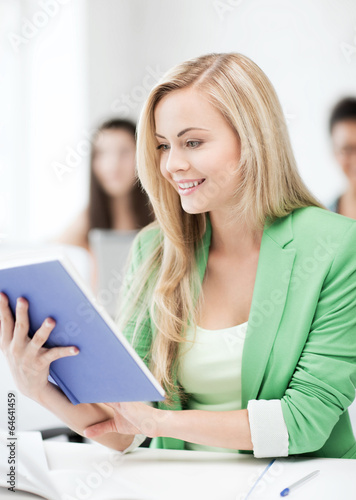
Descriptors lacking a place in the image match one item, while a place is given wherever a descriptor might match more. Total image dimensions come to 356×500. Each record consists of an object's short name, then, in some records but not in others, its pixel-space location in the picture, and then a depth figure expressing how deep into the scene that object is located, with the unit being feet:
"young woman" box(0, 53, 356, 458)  5.78
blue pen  5.37
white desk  5.41
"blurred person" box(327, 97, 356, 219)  11.97
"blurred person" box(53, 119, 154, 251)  13.49
